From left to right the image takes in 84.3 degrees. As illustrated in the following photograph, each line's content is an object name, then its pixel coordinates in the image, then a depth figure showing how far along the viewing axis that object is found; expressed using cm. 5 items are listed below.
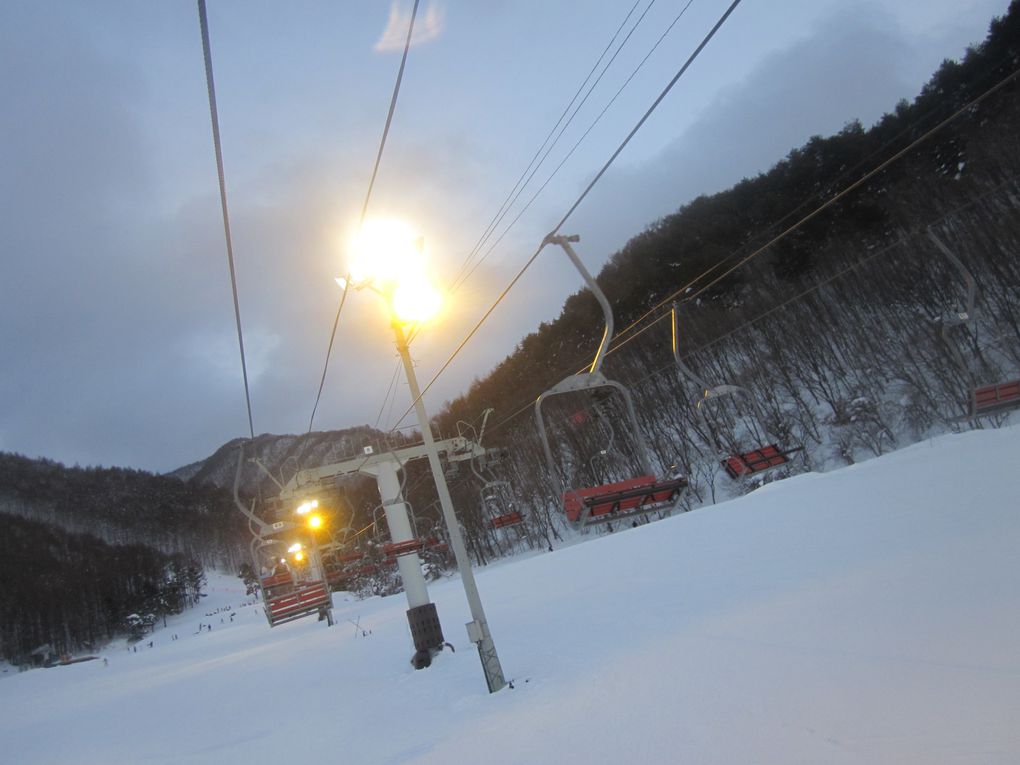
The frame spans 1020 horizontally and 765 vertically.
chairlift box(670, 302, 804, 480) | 1439
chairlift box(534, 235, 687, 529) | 1067
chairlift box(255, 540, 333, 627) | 1856
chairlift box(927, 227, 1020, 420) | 1612
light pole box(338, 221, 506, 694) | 766
